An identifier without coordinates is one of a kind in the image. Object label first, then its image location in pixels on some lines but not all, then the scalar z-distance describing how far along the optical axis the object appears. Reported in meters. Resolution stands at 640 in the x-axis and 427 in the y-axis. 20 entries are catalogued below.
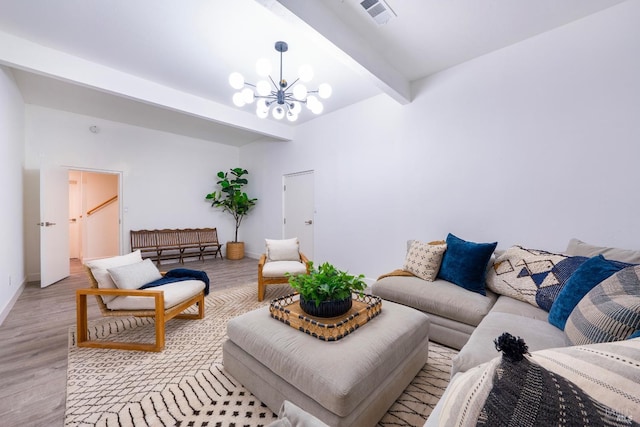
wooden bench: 5.32
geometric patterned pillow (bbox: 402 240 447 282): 2.61
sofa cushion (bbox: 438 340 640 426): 0.40
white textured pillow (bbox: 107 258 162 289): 2.21
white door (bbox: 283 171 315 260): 4.99
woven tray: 1.52
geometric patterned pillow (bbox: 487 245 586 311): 1.94
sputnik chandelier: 2.42
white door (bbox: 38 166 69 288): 3.85
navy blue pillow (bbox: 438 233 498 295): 2.38
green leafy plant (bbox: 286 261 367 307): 1.72
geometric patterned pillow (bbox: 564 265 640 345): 1.04
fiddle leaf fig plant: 6.14
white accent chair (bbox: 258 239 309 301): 3.27
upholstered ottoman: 1.22
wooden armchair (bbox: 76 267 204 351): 2.11
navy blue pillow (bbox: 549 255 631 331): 1.50
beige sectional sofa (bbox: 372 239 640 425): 1.41
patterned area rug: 1.46
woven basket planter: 6.16
